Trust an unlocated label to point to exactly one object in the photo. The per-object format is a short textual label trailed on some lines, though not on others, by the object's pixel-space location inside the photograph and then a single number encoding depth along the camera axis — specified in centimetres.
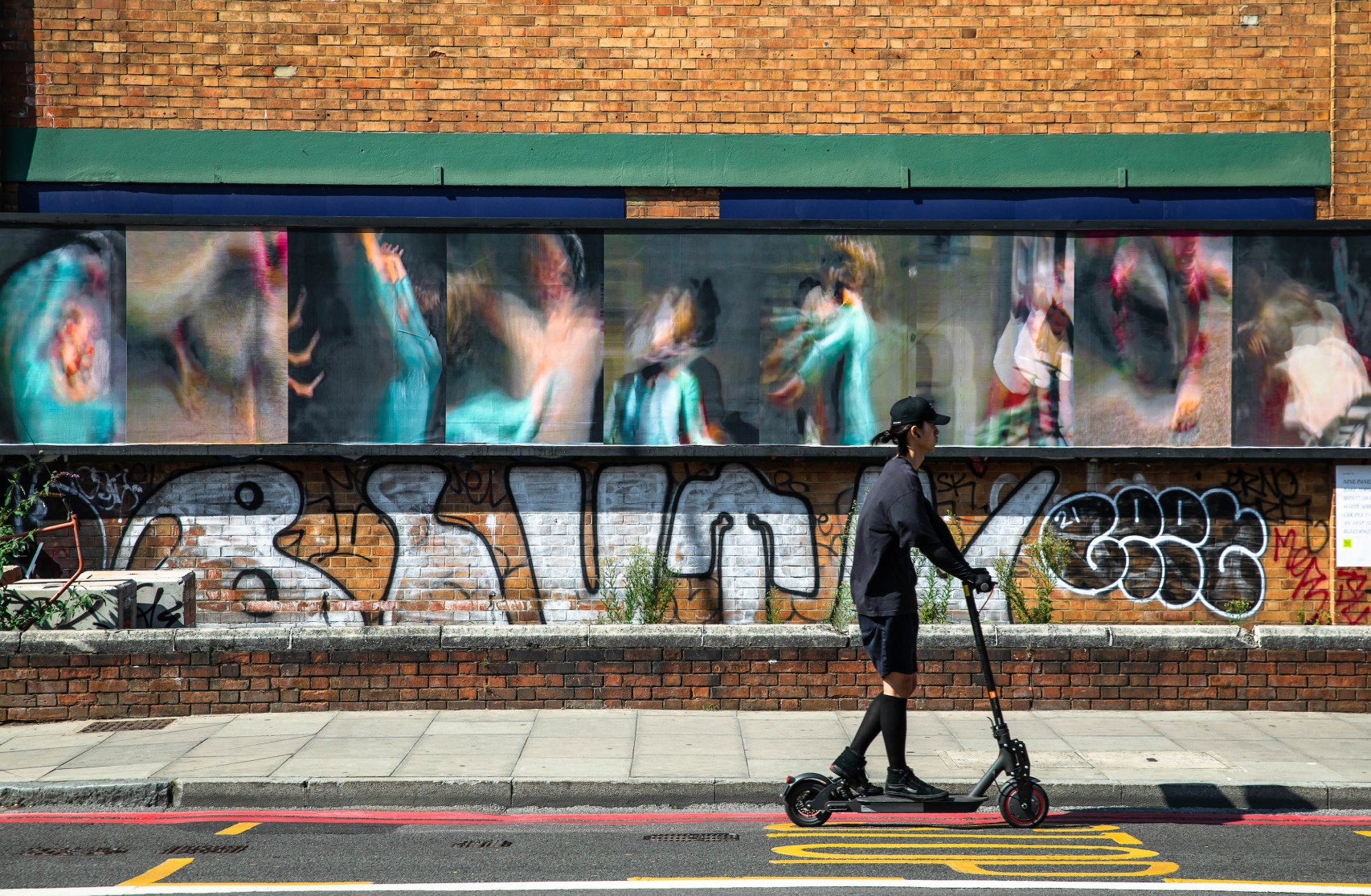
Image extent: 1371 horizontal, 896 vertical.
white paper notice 1130
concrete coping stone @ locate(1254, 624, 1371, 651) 865
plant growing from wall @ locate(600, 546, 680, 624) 1108
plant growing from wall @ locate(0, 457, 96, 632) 891
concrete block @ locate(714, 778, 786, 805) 668
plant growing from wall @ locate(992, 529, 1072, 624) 1126
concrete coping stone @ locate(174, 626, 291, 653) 843
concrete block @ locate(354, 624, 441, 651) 855
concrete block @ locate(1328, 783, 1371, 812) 660
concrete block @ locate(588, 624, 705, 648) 862
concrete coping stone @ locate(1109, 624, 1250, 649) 865
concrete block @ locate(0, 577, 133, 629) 899
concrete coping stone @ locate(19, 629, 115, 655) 829
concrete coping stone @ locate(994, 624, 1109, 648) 869
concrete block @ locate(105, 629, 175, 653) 838
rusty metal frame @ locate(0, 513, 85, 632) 887
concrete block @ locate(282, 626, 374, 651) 849
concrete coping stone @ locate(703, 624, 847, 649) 867
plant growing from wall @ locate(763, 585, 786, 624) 1125
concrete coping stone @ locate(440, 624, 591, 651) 859
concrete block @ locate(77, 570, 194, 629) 976
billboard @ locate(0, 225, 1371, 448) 1125
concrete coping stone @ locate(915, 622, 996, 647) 866
